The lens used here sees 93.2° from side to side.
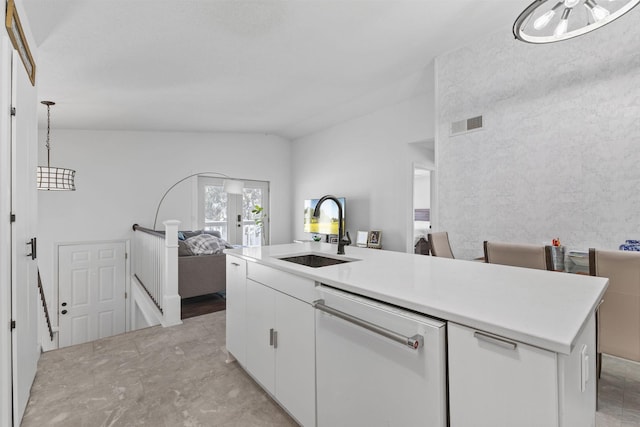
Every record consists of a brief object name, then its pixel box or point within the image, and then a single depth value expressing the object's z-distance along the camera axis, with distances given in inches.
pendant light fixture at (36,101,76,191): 125.6
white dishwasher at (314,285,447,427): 36.0
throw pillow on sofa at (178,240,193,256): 157.6
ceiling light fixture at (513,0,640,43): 62.8
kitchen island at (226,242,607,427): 28.4
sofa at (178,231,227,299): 149.5
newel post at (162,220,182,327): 124.3
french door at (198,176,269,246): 228.5
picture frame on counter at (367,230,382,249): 187.2
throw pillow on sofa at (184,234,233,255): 162.1
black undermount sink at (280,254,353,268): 79.1
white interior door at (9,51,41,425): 61.0
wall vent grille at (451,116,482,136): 130.8
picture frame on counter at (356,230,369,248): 195.3
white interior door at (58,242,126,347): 177.5
